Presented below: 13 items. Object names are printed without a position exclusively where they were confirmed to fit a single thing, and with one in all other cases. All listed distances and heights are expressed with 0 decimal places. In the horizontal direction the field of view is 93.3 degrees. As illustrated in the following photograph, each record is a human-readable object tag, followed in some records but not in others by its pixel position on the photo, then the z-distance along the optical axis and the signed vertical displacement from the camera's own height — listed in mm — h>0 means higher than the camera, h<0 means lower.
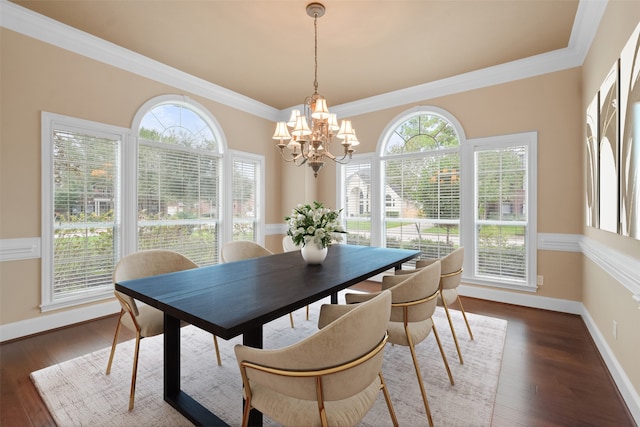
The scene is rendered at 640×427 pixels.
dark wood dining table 1350 -435
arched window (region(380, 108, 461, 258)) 4230 +459
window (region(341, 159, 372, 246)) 4973 +190
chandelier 2602 +751
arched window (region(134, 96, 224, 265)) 3727 +480
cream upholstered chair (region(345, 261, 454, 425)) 1699 -553
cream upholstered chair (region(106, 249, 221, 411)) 1867 -458
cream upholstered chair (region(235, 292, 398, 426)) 1063 -585
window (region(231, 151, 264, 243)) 4840 +286
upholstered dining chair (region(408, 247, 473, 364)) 2271 -488
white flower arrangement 2346 -99
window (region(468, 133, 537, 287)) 3668 +34
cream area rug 1737 -1159
